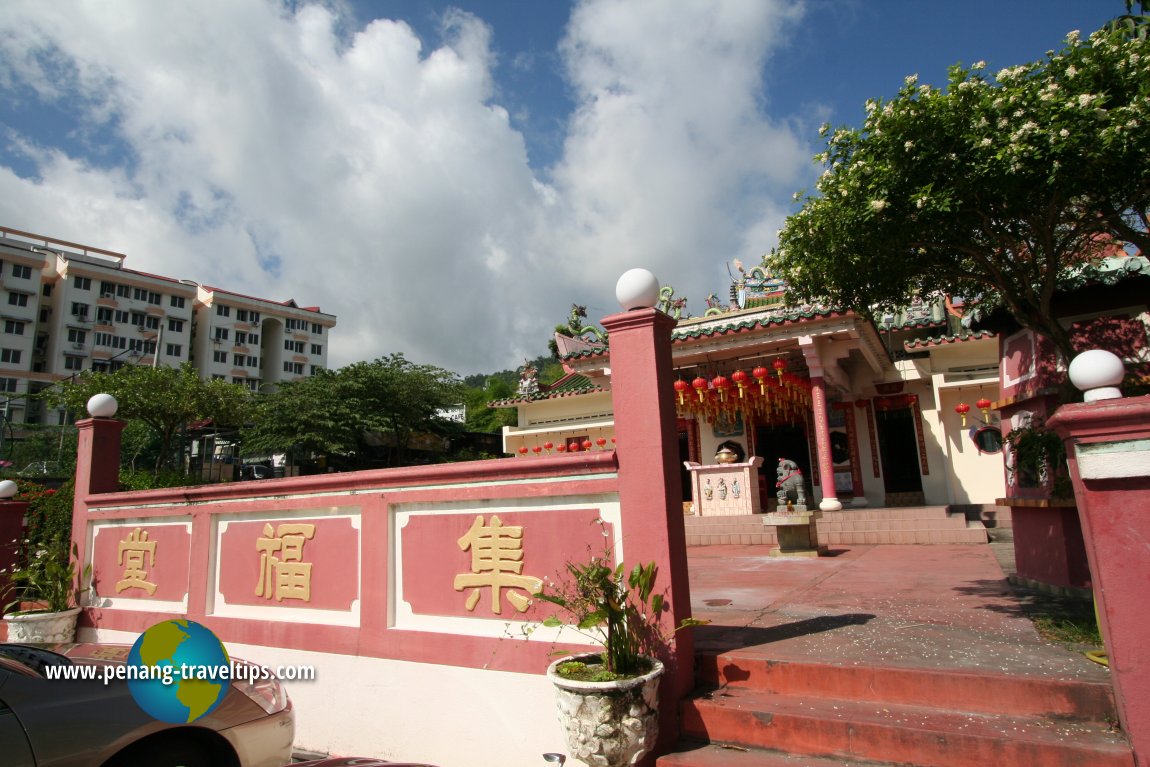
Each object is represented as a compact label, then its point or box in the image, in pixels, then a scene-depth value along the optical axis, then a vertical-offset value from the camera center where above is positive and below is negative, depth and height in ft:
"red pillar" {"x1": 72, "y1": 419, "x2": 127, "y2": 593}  24.45 +2.15
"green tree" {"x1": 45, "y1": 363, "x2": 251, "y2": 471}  77.82 +14.96
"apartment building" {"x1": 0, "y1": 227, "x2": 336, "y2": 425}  142.72 +47.83
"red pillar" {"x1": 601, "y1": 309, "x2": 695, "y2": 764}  12.14 +0.67
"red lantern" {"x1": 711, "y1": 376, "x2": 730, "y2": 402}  38.55 +6.62
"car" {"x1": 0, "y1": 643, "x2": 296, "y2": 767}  9.13 -2.99
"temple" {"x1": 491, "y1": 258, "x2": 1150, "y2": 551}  38.65 +6.04
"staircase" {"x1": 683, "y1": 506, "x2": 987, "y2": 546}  32.94 -1.74
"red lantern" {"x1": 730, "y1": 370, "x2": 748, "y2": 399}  38.63 +6.93
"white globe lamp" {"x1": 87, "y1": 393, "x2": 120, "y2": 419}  24.62 +4.29
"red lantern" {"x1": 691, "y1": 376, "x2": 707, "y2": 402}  38.55 +6.61
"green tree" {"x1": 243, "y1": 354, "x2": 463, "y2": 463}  77.15 +12.57
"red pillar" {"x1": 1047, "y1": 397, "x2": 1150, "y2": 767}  9.14 -0.63
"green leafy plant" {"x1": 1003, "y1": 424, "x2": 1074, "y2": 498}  15.20 +0.73
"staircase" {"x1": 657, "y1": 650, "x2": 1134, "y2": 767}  9.50 -3.48
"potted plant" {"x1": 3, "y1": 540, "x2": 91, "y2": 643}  22.18 -2.70
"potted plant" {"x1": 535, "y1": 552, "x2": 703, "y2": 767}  10.50 -2.75
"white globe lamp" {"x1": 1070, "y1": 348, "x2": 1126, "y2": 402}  9.92 +1.64
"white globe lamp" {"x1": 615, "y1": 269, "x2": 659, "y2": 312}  13.15 +4.14
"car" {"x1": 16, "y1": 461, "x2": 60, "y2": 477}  77.36 +6.87
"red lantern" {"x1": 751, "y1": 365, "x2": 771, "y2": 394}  37.37 +6.83
